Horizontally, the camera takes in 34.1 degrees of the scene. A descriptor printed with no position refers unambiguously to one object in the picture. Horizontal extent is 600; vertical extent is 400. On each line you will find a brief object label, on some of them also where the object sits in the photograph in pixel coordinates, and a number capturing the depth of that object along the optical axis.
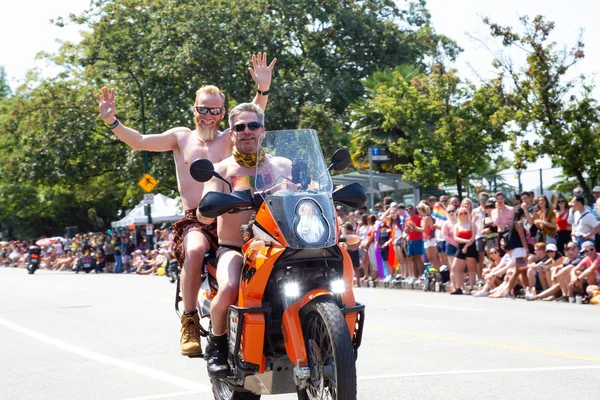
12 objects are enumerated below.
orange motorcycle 5.10
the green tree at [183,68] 39.53
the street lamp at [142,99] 40.78
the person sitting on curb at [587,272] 15.73
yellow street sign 38.94
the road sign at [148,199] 41.69
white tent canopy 45.50
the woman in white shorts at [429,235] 20.91
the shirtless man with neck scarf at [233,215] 5.69
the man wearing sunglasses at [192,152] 6.55
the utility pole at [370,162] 25.97
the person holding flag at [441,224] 20.28
